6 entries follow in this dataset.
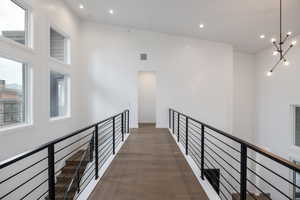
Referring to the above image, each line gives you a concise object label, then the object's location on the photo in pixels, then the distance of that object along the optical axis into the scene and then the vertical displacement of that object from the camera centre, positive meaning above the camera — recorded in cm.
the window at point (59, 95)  402 +16
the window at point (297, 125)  411 -82
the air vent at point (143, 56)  528 +176
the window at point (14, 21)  268 +175
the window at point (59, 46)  409 +178
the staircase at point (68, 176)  373 -234
